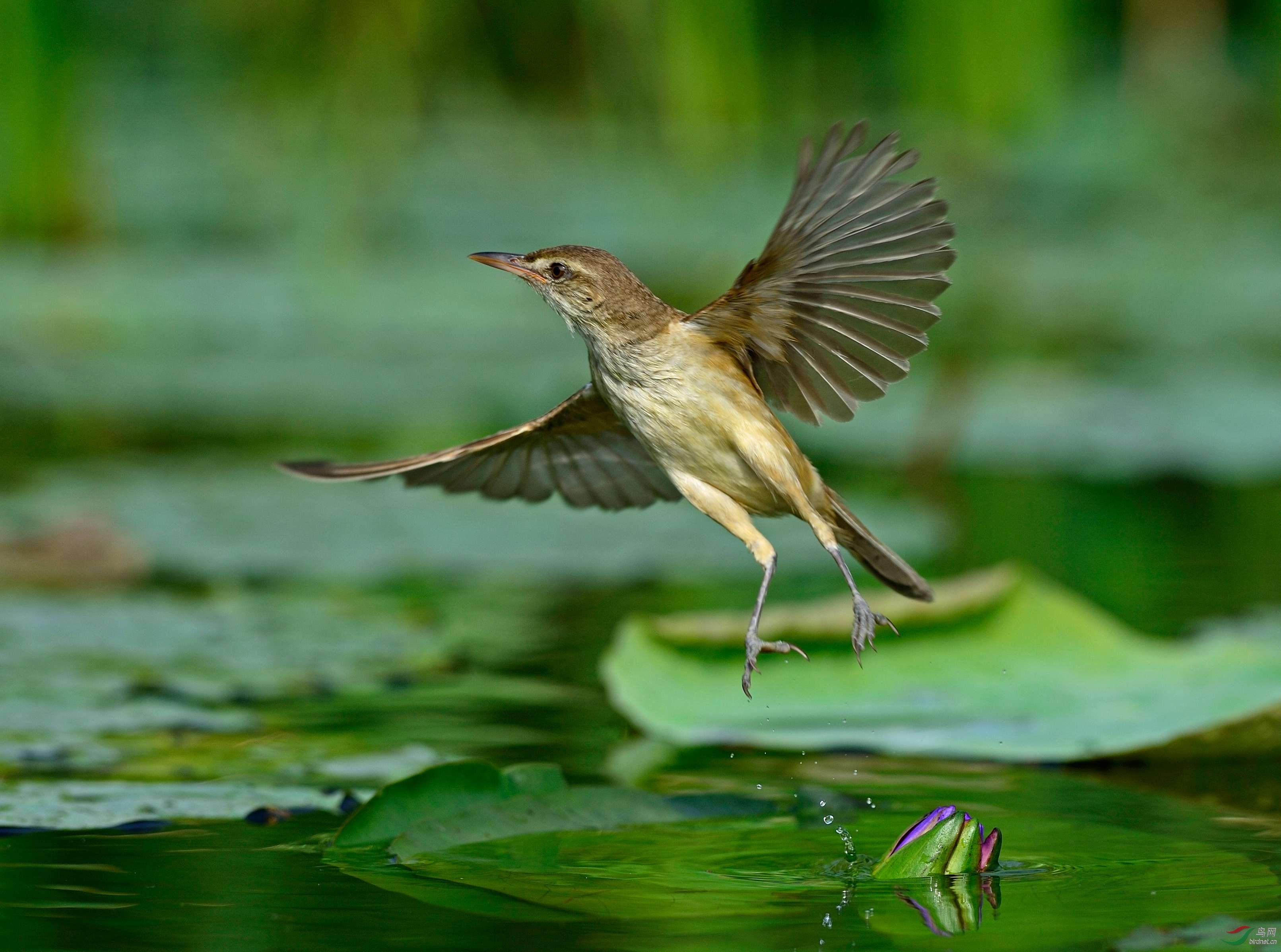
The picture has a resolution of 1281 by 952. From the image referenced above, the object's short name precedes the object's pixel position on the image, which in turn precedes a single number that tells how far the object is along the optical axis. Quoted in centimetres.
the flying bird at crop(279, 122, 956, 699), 668
